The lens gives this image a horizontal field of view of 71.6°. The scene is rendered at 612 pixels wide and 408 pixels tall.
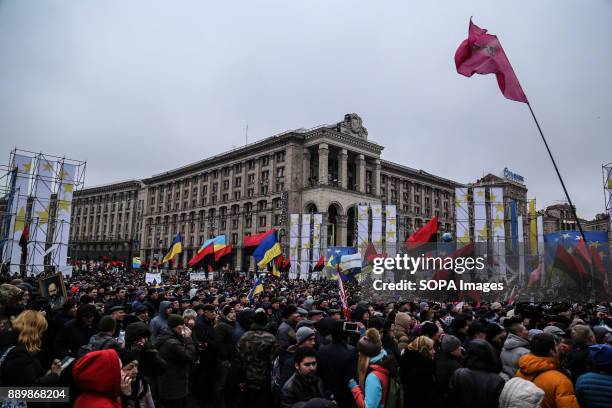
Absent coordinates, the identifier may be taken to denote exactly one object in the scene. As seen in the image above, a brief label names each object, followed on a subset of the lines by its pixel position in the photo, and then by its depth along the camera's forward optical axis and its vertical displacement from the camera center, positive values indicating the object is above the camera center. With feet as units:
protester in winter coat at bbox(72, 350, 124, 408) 10.98 -3.10
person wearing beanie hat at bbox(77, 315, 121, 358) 16.78 -3.18
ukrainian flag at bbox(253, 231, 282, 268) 85.10 +2.47
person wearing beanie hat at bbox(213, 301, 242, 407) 26.16 -5.17
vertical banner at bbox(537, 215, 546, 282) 127.25 +12.55
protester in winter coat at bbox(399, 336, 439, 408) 16.49 -4.23
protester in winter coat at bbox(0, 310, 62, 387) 13.03 -3.15
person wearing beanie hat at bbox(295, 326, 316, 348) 16.53 -2.84
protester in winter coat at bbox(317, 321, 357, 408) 17.29 -4.27
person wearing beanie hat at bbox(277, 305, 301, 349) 20.38 -3.39
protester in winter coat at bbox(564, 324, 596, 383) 17.37 -3.32
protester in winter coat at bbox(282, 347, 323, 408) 14.03 -3.97
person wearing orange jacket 13.50 -3.46
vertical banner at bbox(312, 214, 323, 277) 150.71 +9.17
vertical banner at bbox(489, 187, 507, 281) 113.80 +14.75
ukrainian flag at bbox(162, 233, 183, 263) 108.84 +2.88
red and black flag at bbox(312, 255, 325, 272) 115.74 -0.41
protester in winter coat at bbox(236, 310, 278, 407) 17.10 -4.16
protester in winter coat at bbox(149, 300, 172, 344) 26.86 -3.89
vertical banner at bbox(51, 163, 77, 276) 94.89 +10.17
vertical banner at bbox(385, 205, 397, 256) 133.28 +12.96
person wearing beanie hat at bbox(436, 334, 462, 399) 16.39 -3.71
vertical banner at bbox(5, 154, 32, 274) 88.53 +11.11
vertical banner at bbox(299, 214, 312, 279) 149.38 +6.76
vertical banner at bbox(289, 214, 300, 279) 160.15 +6.38
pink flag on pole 38.55 +19.03
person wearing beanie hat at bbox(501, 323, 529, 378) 18.01 -3.54
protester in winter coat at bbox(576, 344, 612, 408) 13.42 -3.60
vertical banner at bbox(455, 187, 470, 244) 114.01 +17.40
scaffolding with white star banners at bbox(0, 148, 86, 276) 89.30 +8.75
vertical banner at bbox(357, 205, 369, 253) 142.51 +13.74
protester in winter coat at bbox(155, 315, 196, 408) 20.02 -4.69
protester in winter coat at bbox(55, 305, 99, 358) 21.02 -3.73
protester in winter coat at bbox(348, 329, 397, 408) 14.30 -3.77
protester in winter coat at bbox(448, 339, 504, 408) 13.91 -3.75
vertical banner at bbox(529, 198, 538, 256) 125.66 +13.81
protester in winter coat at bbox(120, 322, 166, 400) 17.04 -3.64
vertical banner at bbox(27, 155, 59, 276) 91.04 +8.99
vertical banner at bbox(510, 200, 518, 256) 122.62 +13.57
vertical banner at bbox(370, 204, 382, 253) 133.28 +14.05
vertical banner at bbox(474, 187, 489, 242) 116.78 +15.21
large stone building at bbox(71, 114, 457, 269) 200.54 +39.50
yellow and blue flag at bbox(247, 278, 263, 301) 55.16 -3.61
